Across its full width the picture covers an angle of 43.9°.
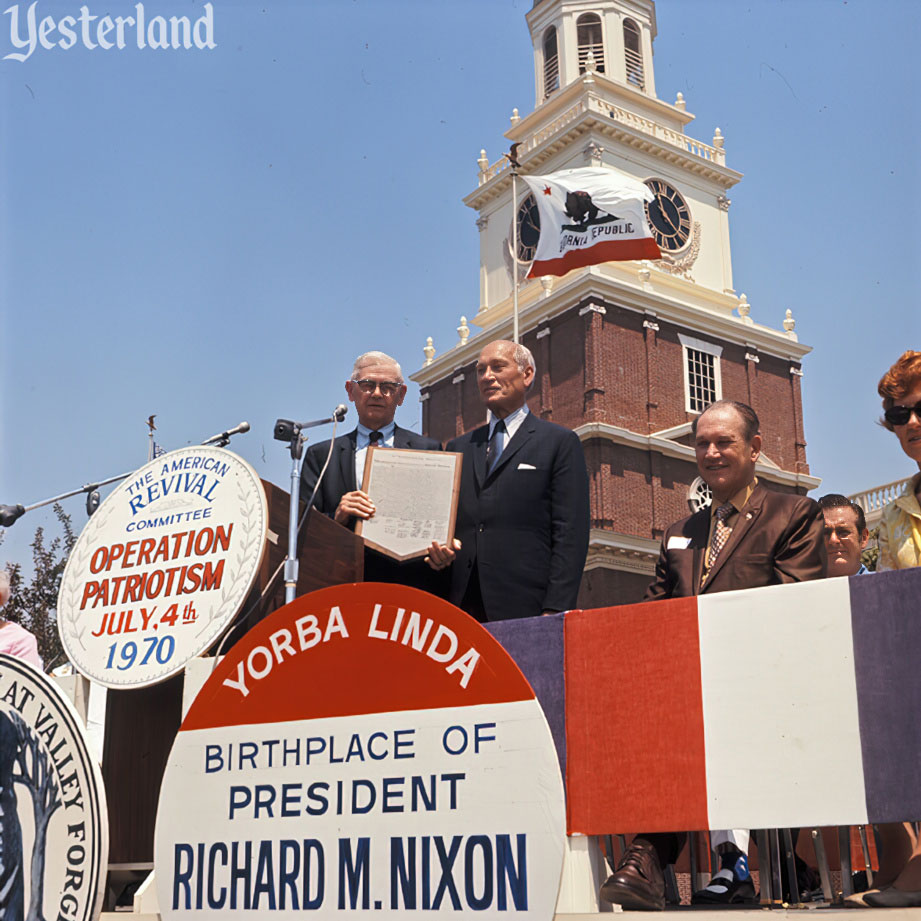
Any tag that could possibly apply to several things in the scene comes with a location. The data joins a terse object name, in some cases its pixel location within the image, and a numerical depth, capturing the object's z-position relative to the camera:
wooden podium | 3.88
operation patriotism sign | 3.71
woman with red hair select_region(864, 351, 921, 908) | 3.08
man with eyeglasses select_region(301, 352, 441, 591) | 4.89
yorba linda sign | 2.57
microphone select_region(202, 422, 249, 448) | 7.10
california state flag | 20.31
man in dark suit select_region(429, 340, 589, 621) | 4.33
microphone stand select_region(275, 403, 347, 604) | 3.83
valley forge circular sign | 3.21
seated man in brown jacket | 3.12
